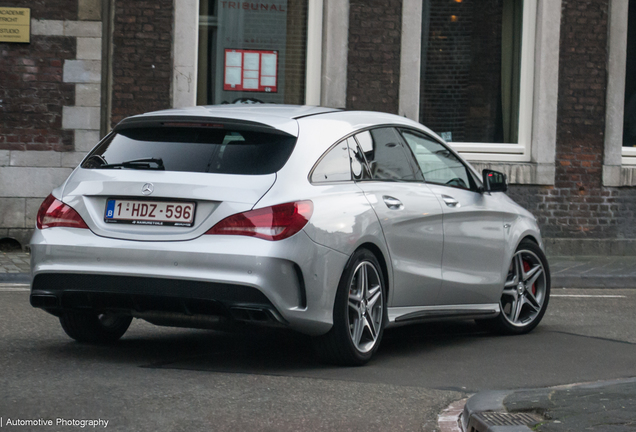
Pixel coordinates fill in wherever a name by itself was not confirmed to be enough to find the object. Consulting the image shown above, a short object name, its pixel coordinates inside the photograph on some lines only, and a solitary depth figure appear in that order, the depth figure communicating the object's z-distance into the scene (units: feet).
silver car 28.86
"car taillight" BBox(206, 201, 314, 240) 28.80
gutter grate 23.21
